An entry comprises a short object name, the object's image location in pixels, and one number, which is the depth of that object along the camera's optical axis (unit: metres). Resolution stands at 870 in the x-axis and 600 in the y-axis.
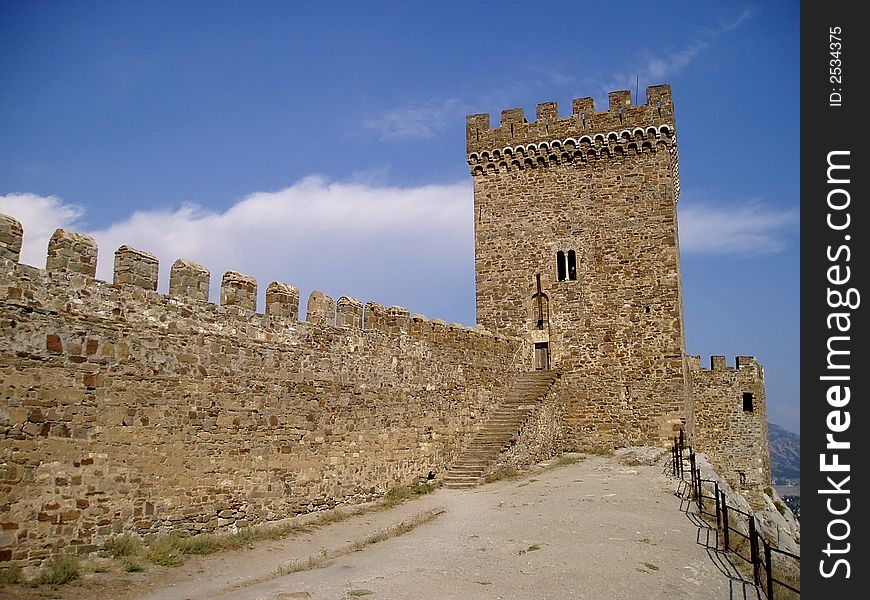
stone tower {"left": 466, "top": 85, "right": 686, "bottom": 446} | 19.81
